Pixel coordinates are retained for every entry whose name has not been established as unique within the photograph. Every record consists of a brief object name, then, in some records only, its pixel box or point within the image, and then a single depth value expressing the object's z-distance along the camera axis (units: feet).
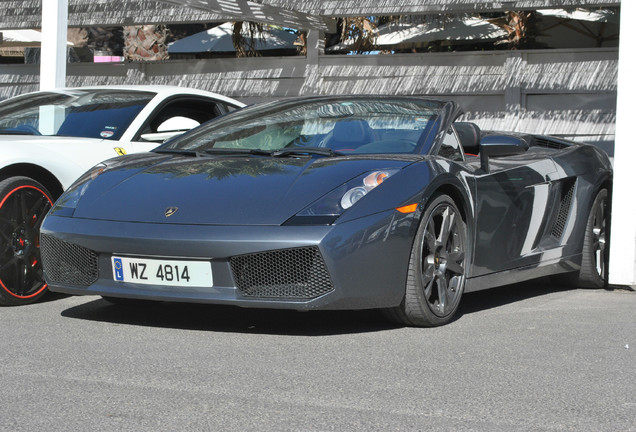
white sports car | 28.48
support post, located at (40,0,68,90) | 49.85
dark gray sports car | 23.31
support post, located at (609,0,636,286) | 35.03
